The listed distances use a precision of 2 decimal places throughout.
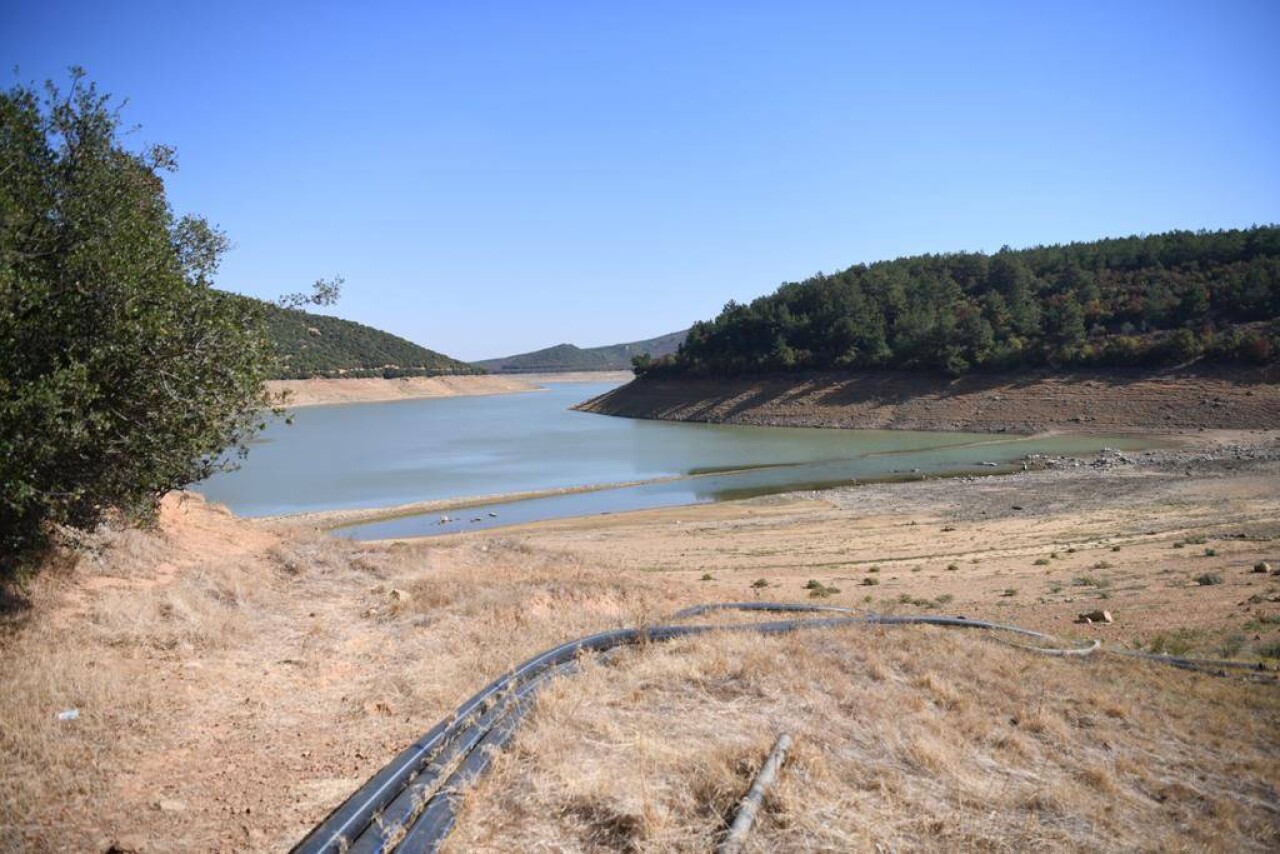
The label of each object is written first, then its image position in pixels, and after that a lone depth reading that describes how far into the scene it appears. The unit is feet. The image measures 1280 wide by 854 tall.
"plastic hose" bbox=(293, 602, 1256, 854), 13.21
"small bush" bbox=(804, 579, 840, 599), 39.61
